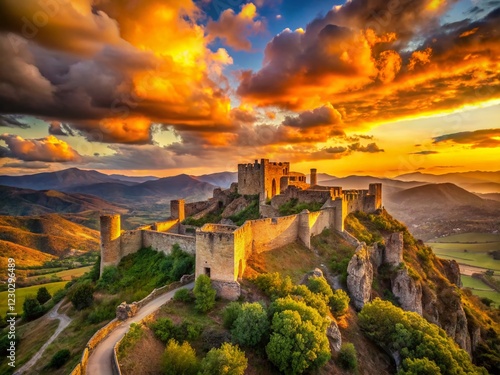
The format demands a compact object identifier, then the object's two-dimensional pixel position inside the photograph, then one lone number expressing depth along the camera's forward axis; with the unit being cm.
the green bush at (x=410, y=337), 2702
